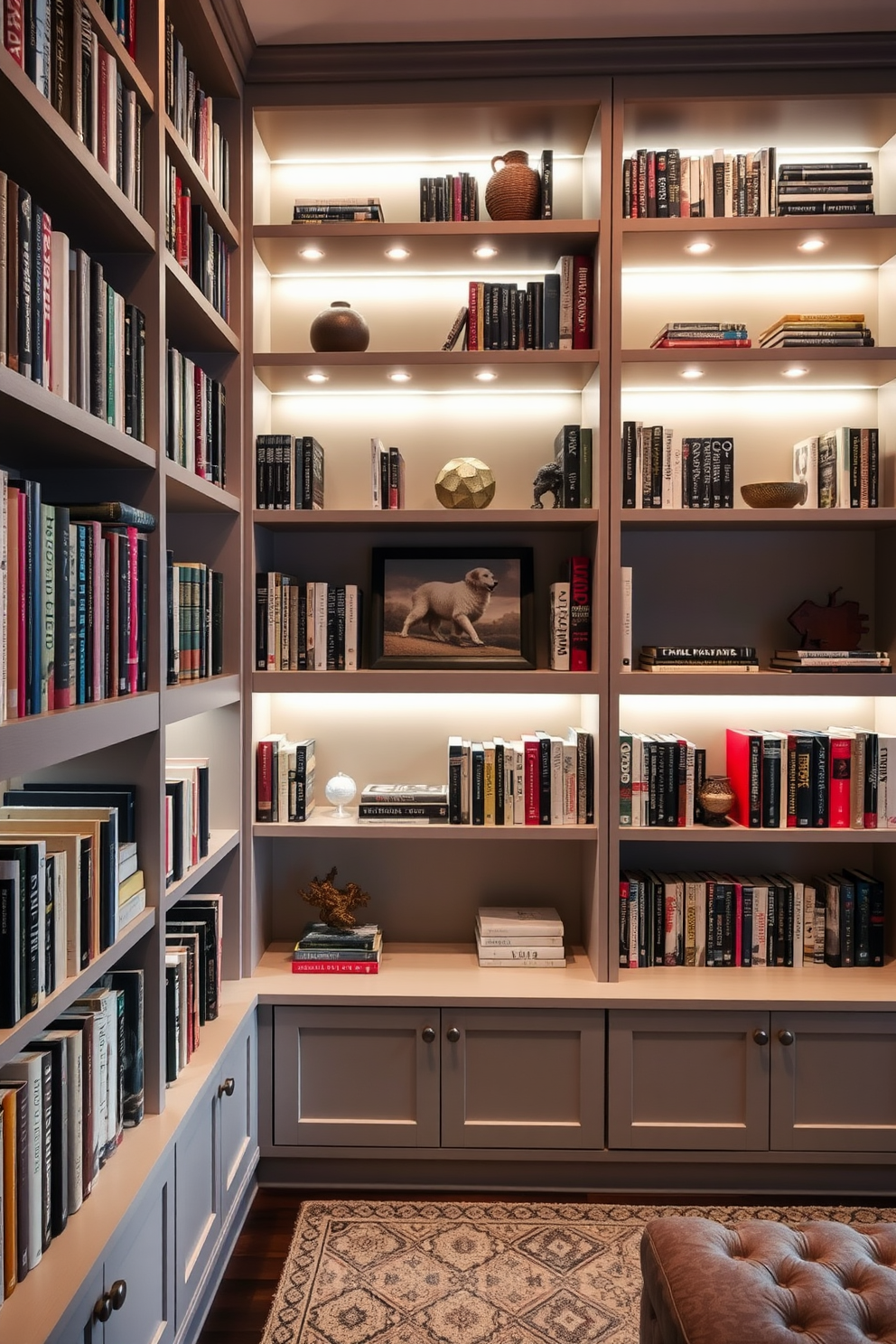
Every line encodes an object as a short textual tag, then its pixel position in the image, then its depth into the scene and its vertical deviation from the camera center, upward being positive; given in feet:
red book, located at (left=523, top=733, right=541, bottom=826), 8.14 -1.02
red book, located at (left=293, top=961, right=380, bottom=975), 8.11 -2.71
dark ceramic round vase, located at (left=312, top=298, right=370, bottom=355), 8.17 +3.10
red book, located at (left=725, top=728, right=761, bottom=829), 8.11 -1.01
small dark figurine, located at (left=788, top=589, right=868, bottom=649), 8.39 +0.41
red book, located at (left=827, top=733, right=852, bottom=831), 8.13 -1.02
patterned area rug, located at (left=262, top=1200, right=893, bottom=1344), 6.02 -4.43
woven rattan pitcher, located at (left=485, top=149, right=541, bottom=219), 8.00 +4.28
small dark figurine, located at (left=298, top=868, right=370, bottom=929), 8.38 -2.18
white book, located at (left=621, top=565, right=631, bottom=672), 8.03 +0.47
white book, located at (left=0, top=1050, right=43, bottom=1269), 4.06 -2.12
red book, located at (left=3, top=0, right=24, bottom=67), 3.85 +2.78
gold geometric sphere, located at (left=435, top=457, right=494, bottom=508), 8.28 +1.72
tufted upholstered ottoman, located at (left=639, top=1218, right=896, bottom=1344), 4.28 -3.12
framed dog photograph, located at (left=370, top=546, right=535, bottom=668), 8.50 +0.59
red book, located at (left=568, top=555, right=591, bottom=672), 8.20 +0.48
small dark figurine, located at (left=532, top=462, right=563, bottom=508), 8.34 +1.76
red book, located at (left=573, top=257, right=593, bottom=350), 8.13 +3.33
